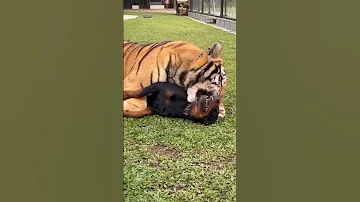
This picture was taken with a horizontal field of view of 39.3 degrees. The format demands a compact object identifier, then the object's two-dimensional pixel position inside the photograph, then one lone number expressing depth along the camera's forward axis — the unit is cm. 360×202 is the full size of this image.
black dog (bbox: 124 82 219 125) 240
